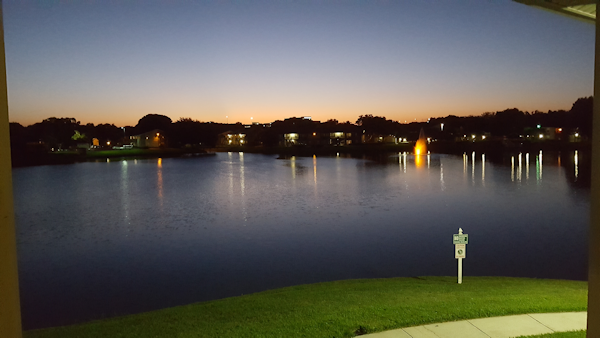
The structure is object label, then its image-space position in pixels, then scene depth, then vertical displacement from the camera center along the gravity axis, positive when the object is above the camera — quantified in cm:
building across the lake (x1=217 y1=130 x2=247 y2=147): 15300 +171
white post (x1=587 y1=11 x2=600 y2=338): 368 -77
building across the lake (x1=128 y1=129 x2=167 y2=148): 12588 +188
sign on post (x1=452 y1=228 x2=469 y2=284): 1013 -235
